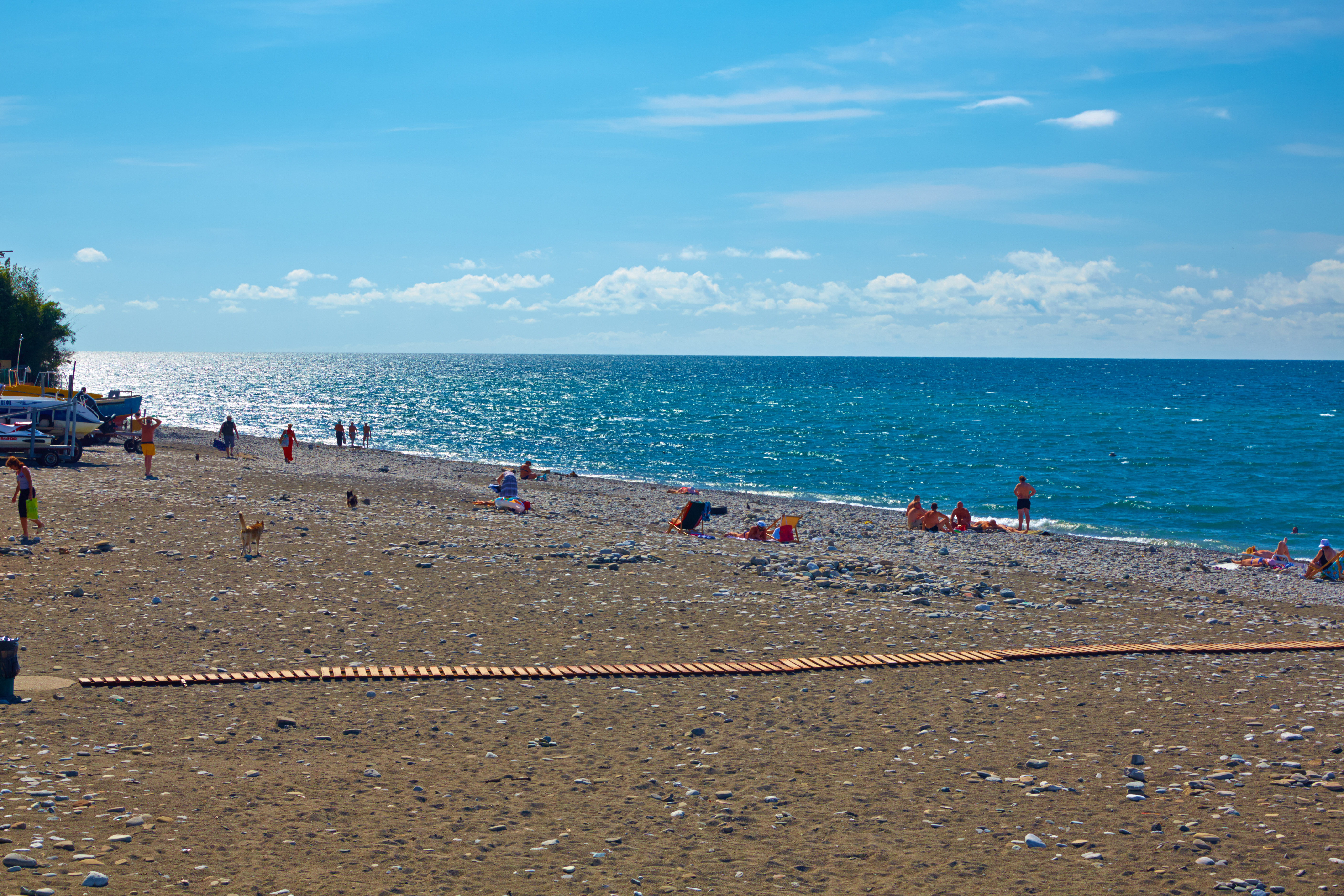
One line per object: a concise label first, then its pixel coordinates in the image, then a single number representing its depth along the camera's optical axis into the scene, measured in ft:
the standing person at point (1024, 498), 107.96
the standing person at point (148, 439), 94.38
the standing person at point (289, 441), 143.95
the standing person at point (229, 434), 137.08
